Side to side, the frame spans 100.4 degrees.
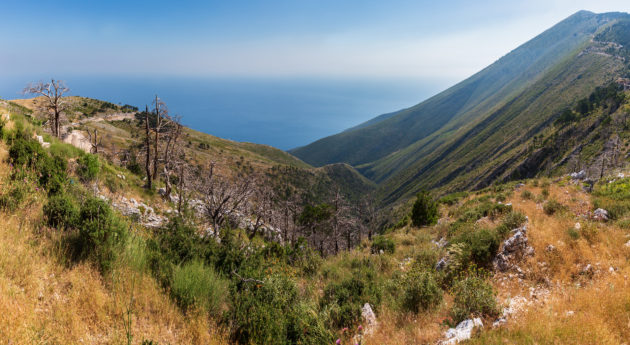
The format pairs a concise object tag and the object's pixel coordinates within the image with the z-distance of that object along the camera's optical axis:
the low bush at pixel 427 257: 10.41
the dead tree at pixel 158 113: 21.81
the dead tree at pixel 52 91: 21.84
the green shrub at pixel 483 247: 8.56
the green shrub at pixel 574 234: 7.48
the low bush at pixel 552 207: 10.93
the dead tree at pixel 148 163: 21.44
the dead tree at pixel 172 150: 22.39
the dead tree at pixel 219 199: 17.39
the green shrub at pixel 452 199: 31.80
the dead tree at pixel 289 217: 34.86
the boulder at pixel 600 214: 8.80
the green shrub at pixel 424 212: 26.00
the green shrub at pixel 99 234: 4.98
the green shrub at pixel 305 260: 10.42
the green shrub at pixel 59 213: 5.37
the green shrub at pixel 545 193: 15.20
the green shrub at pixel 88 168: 11.81
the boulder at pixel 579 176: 20.01
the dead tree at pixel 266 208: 29.91
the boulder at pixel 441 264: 9.30
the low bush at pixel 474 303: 5.30
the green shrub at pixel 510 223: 9.09
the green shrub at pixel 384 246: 15.41
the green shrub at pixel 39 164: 7.06
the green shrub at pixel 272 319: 4.59
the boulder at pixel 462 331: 4.57
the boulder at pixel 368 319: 5.60
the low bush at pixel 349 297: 5.95
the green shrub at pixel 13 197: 5.54
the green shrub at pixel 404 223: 31.98
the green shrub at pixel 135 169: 27.06
